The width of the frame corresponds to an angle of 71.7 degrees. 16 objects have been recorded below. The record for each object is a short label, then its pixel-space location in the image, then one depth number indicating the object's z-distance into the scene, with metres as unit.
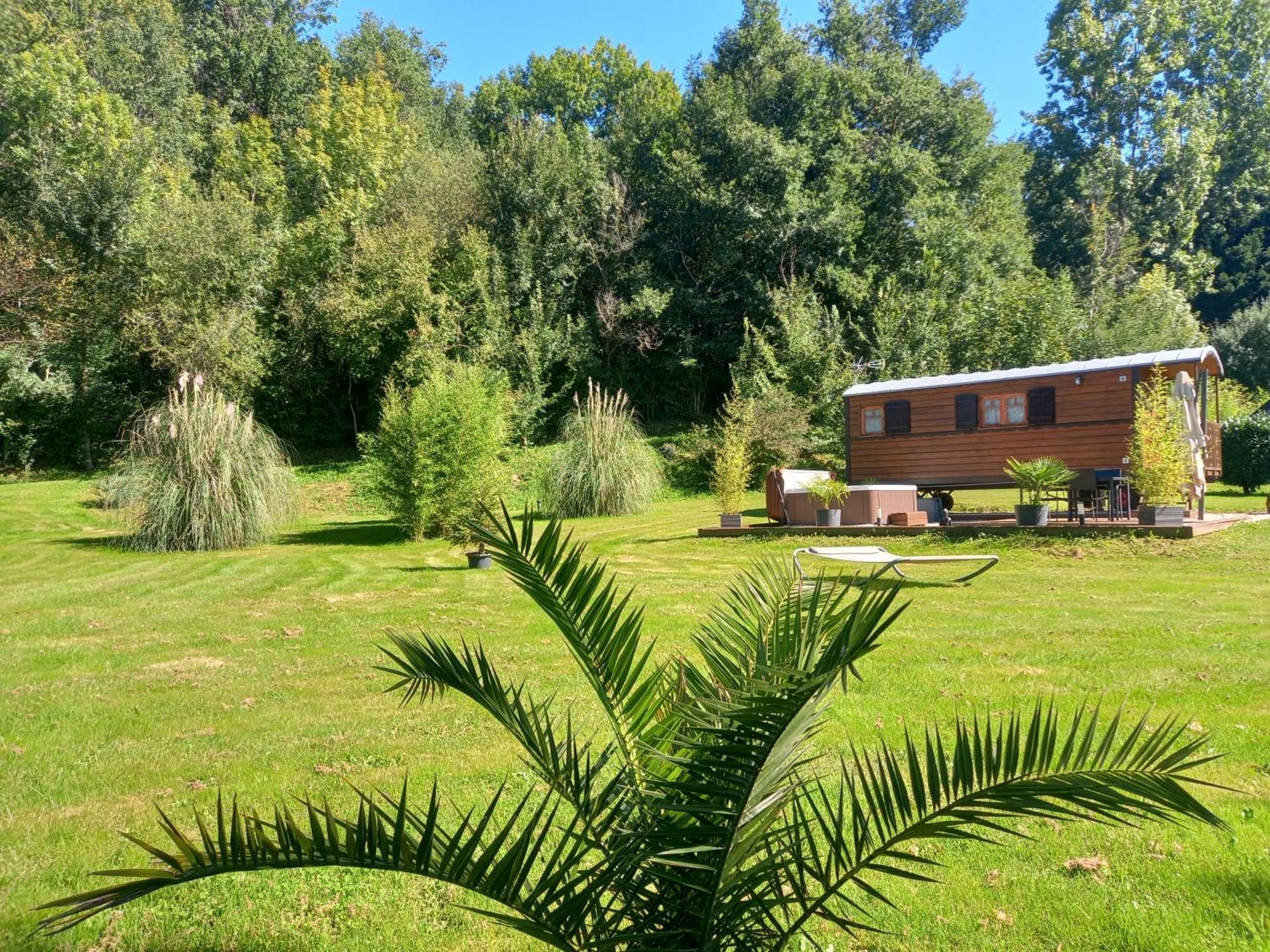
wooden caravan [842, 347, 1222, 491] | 13.59
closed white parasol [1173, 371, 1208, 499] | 11.96
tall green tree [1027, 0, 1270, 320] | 32.59
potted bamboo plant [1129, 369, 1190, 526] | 10.62
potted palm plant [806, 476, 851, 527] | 12.53
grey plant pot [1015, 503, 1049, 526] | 11.24
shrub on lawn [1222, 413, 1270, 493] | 17.02
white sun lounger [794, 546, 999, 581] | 6.89
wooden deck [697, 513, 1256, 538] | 10.49
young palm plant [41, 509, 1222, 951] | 1.35
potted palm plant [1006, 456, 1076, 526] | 11.26
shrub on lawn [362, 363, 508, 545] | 12.58
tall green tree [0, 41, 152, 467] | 22.47
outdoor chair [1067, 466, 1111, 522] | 12.94
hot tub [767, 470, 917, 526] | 12.74
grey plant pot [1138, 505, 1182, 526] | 10.47
